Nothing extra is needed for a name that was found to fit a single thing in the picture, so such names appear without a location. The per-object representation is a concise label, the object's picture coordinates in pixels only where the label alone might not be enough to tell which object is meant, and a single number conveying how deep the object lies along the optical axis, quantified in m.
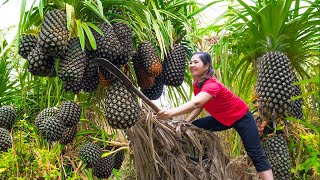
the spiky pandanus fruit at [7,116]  3.04
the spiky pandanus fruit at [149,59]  2.11
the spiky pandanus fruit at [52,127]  2.59
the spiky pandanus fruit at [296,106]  2.46
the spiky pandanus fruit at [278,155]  2.43
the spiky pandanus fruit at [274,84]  2.36
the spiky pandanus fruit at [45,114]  2.69
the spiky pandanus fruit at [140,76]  2.25
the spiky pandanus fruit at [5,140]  2.87
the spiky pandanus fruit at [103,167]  3.02
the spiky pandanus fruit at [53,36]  1.77
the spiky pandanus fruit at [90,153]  2.92
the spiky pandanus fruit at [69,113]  2.47
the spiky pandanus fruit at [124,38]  1.98
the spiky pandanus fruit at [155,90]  2.39
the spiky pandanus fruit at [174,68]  2.26
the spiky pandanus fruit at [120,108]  1.86
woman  2.35
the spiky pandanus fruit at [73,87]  1.95
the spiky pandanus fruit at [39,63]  1.84
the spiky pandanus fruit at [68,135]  2.84
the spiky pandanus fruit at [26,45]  1.97
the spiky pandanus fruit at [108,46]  1.88
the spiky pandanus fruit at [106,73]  1.99
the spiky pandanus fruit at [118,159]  3.28
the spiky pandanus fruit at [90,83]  2.02
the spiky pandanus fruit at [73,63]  1.78
